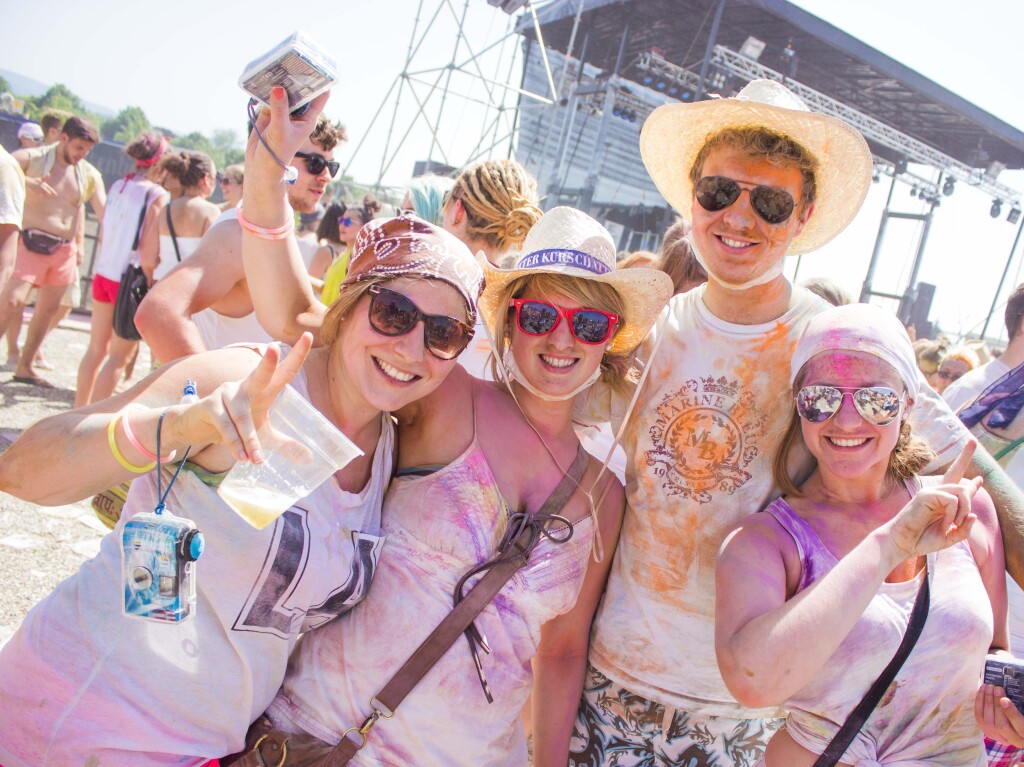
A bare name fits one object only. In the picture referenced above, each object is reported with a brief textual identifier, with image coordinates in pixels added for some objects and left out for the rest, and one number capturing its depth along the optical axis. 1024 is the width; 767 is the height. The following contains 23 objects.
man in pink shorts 6.32
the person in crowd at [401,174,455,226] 3.54
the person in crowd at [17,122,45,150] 8.60
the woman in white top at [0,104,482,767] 1.35
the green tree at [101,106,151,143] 83.01
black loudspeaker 19.78
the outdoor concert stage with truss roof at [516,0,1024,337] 16.33
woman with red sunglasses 1.73
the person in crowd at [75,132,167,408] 5.18
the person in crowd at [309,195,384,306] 6.27
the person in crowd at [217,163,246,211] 7.03
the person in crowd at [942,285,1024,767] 2.65
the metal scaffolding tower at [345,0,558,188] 14.36
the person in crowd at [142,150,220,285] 4.48
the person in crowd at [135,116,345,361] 2.49
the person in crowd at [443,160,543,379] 2.89
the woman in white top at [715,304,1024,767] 1.55
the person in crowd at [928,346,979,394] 6.43
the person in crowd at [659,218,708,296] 3.31
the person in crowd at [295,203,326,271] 5.38
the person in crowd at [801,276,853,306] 3.63
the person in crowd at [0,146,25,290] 5.23
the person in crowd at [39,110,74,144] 7.05
